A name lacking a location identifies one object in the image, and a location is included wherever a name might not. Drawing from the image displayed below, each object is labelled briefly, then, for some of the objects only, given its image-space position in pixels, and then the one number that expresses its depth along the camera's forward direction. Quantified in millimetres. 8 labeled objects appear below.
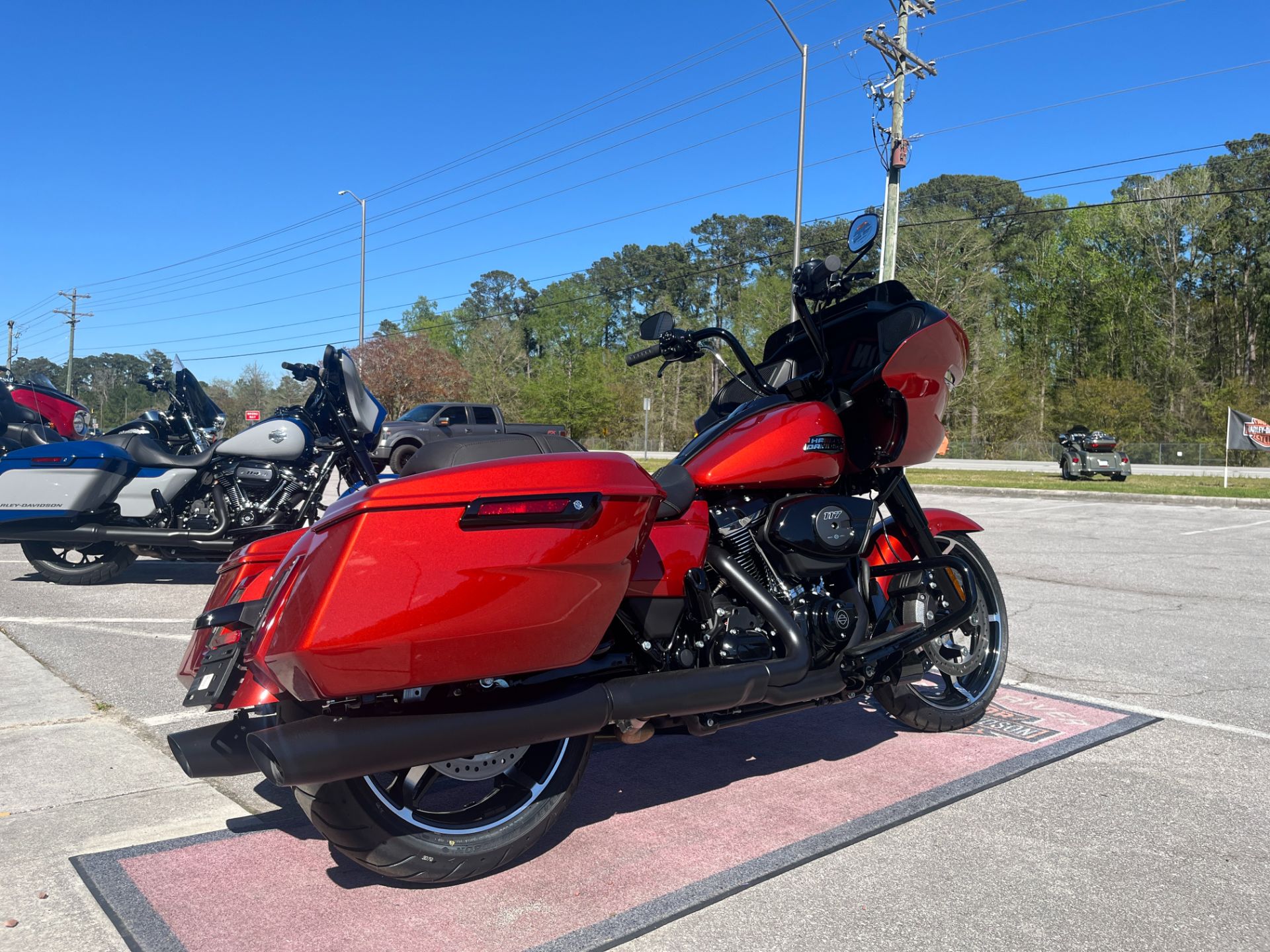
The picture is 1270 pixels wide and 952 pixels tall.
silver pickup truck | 18844
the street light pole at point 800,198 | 23750
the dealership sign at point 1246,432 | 20797
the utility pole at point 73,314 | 73188
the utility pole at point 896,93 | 20156
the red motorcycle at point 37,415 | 8844
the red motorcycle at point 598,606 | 2289
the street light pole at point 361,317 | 40312
